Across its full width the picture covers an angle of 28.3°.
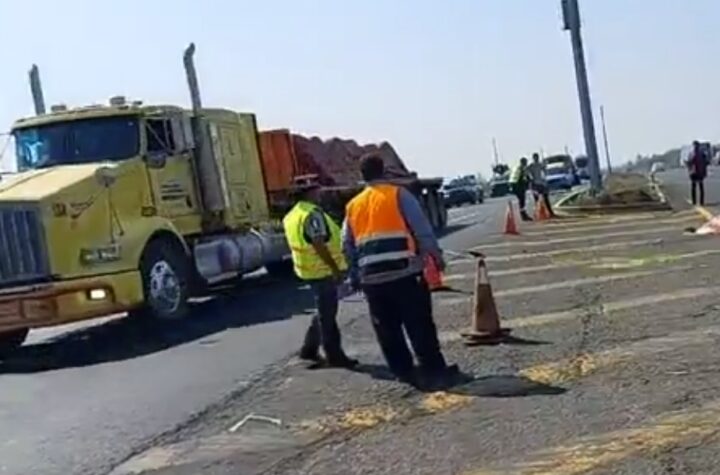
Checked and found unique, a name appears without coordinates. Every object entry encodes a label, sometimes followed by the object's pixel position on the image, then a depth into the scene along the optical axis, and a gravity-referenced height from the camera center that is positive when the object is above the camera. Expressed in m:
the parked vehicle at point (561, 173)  65.00 -1.87
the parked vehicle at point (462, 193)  64.62 -2.10
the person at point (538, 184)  35.62 -1.19
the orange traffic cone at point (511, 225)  29.09 -1.76
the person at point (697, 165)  32.97 -1.23
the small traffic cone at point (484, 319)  12.28 -1.52
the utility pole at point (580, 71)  36.41 +1.47
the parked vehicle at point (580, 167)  72.75 -2.05
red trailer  23.30 +0.08
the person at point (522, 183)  35.44 -1.11
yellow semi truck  16.00 -0.21
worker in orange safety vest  10.76 -0.86
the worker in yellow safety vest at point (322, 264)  11.96 -0.81
